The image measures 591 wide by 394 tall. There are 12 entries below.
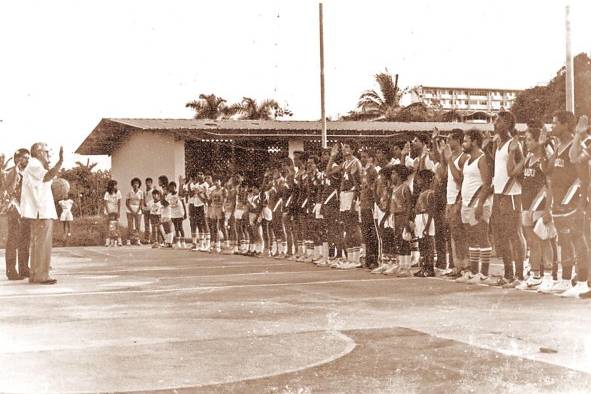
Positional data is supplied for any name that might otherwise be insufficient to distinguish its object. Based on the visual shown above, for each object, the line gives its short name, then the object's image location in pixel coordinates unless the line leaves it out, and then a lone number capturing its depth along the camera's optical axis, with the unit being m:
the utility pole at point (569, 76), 17.33
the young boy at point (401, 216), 14.05
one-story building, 31.16
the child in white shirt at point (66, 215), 27.25
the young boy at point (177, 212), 24.89
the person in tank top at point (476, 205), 12.28
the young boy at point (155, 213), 26.22
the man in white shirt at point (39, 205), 13.76
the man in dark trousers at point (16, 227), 14.68
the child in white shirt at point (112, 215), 26.95
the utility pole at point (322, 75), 25.15
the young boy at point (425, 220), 13.70
